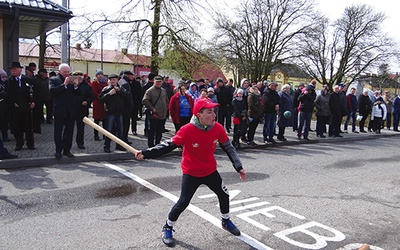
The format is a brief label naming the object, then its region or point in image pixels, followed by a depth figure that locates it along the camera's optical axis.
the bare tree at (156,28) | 17.64
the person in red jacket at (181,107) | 9.41
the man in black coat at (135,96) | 11.15
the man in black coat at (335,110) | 13.20
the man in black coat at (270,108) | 10.98
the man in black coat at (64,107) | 7.43
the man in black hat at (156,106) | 8.95
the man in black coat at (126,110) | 8.80
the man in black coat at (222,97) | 12.33
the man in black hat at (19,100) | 7.95
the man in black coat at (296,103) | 13.95
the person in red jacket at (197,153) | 3.80
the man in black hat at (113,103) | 8.41
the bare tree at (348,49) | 33.50
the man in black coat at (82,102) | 8.24
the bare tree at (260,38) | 31.36
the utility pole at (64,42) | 13.79
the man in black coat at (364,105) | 15.83
